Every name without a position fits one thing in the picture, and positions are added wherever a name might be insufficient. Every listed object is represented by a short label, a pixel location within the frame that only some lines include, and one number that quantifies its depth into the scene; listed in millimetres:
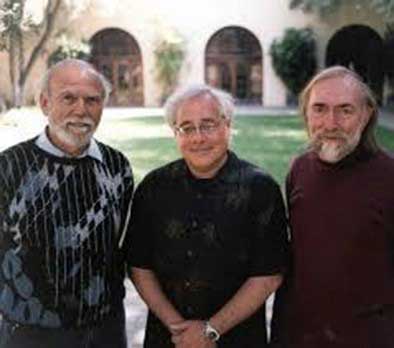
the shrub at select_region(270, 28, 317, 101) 29656
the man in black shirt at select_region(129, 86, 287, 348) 3064
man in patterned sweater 3119
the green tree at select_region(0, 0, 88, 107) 27219
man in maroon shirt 3000
